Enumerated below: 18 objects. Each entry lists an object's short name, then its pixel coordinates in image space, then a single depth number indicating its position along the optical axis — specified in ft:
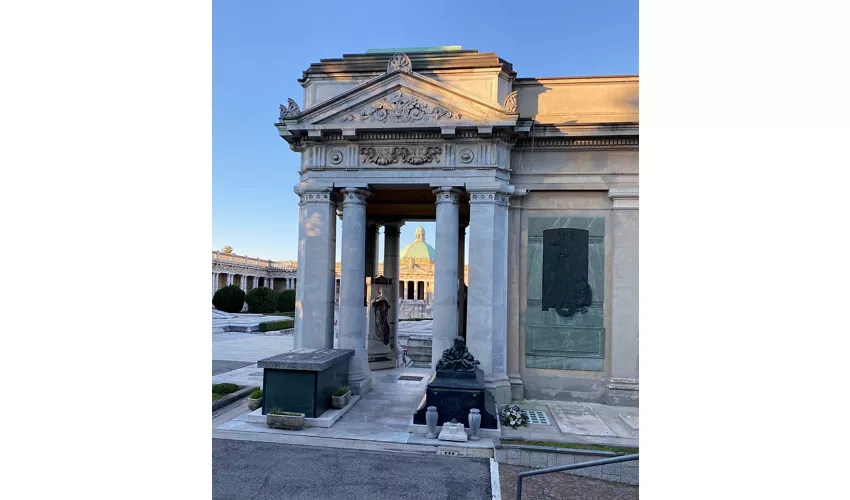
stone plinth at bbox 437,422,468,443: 34.60
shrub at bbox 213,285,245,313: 172.14
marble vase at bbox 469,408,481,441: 34.99
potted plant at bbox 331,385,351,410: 42.91
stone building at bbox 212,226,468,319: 222.48
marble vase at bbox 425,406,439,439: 35.86
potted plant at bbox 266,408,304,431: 37.58
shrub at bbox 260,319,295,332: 130.59
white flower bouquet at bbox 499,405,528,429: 39.06
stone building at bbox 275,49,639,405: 47.47
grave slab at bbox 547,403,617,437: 38.19
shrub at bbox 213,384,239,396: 49.37
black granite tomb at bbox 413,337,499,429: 36.91
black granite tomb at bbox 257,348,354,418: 39.14
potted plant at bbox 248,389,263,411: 42.65
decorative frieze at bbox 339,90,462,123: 47.67
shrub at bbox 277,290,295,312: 187.73
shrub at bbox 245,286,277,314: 178.70
